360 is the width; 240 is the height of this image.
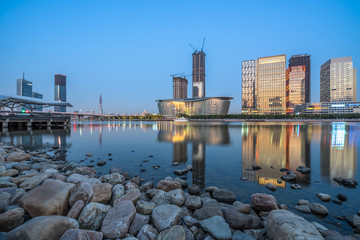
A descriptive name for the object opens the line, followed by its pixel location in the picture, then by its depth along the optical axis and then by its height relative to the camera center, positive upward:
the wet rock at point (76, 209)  4.80 -2.56
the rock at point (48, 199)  4.73 -2.32
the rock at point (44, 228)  3.63 -2.44
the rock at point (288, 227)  3.76 -2.49
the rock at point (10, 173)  7.88 -2.56
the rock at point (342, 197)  6.94 -3.15
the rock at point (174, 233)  4.22 -2.84
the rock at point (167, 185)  7.43 -2.91
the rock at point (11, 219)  4.33 -2.58
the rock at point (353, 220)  5.30 -3.16
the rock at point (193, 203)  5.88 -2.88
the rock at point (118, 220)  4.32 -2.72
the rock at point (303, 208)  6.00 -3.13
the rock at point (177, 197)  6.05 -2.79
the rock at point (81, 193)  5.21 -2.30
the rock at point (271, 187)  7.91 -3.13
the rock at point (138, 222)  4.60 -2.86
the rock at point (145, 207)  5.32 -2.75
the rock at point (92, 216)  4.70 -2.72
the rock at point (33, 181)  6.53 -2.48
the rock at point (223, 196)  6.84 -3.11
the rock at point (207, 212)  5.34 -2.92
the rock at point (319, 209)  5.89 -3.10
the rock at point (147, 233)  4.31 -2.90
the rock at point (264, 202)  5.99 -2.93
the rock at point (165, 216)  4.71 -2.78
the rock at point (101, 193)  5.76 -2.54
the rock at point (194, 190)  7.60 -3.14
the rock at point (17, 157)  11.09 -2.60
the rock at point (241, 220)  4.97 -2.95
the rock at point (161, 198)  6.00 -2.82
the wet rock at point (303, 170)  10.38 -3.09
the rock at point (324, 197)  6.88 -3.10
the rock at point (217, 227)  4.43 -2.90
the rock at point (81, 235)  3.77 -2.58
